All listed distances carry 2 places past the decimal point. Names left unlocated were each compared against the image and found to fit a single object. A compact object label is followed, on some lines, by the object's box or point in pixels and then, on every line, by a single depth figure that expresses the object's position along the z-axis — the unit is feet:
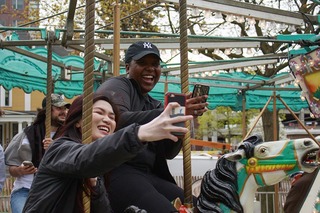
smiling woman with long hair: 5.98
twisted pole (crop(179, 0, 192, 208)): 8.41
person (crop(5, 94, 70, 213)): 16.72
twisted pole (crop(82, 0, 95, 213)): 7.04
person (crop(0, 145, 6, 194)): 14.98
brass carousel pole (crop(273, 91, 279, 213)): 29.40
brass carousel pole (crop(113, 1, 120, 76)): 15.03
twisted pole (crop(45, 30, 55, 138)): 17.19
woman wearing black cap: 9.00
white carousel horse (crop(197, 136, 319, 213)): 9.11
